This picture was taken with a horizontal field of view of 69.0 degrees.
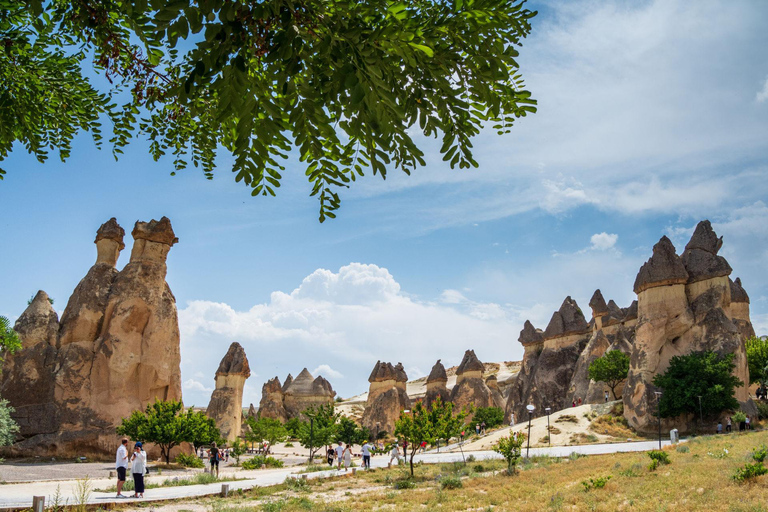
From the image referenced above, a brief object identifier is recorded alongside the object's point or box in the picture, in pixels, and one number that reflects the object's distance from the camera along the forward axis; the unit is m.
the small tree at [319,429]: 33.66
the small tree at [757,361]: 39.61
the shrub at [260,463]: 27.14
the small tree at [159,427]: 25.31
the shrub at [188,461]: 26.40
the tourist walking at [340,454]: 23.89
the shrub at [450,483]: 16.25
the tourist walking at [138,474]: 13.30
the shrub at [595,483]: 13.59
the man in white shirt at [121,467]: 13.41
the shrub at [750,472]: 12.27
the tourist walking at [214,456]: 20.51
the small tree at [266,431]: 41.00
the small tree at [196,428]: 26.55
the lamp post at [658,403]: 28.32
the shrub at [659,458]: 16.38
